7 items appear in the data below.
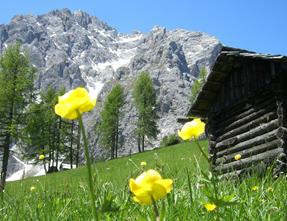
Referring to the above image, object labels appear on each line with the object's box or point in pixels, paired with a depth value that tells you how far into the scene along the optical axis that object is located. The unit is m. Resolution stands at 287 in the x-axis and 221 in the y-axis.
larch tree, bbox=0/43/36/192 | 22.45
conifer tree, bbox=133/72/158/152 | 36.83
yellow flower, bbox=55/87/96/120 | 0.96
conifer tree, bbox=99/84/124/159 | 35.99
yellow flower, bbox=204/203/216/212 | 1.40
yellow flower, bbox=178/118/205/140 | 1.36
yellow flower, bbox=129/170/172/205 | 0.87
